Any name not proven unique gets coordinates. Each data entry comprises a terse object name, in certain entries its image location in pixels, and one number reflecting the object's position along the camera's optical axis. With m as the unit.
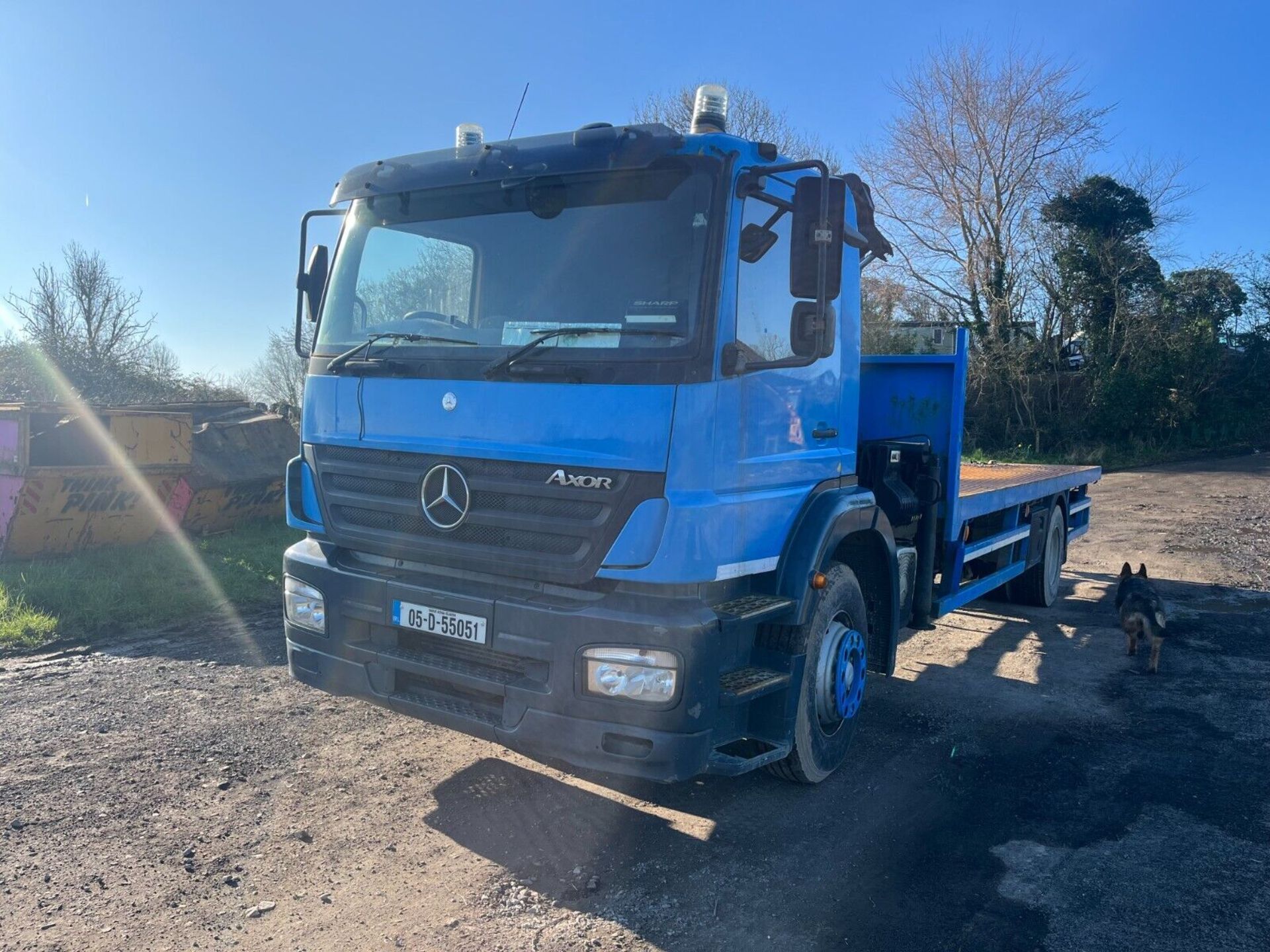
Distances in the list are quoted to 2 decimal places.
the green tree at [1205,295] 24.28
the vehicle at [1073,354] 23.47
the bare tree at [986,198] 24.48
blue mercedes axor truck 3.33
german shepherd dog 6.35
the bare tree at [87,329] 23.11
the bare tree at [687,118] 22.44
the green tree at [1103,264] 23.64
